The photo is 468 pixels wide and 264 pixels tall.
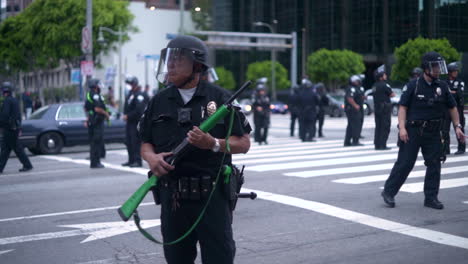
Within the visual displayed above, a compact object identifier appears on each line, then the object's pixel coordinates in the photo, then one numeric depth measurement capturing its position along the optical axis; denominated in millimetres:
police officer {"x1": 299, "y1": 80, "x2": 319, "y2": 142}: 18281
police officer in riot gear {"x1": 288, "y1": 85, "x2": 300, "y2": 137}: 19253
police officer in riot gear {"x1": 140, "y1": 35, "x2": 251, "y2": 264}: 3451
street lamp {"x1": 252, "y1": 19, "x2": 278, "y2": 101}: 56188
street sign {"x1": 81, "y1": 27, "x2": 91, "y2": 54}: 21188
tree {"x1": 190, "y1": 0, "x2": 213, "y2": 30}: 70419
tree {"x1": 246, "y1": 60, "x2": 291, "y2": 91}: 60688
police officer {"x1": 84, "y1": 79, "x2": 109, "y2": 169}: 12641
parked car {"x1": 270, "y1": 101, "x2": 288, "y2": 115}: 50906
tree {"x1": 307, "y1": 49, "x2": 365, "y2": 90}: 50688
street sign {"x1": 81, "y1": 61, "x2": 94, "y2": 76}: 20694
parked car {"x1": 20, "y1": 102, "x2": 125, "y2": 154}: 16531
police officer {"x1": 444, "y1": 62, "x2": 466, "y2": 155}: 12609
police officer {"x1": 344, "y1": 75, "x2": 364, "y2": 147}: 15820
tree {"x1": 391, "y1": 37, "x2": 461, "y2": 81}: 20825
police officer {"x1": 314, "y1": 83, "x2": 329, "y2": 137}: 20023
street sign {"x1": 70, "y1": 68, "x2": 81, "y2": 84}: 24531
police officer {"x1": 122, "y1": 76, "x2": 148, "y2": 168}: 12426
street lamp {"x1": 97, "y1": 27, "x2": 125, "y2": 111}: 39994
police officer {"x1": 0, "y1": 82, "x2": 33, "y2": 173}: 12086
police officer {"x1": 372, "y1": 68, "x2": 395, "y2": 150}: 14352
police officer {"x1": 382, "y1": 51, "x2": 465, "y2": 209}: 7168
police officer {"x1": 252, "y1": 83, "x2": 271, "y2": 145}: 18062
